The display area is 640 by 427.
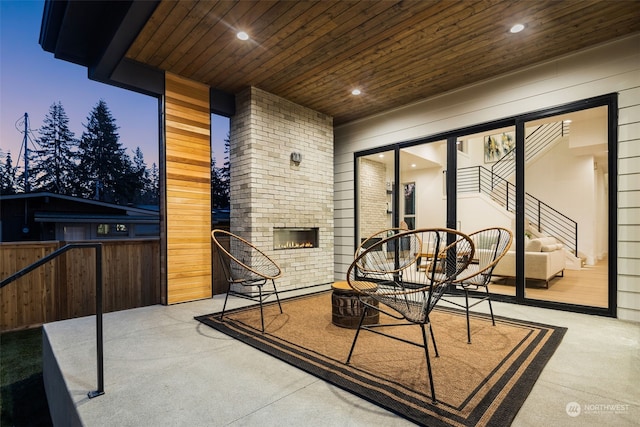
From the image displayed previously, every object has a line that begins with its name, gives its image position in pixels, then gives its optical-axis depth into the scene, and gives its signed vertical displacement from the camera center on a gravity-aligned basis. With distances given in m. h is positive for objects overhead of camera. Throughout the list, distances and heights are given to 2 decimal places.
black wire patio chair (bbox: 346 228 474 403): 1.62 -0.51
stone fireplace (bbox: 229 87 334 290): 4.29 +0.54
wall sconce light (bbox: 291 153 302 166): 4.76 +0.89
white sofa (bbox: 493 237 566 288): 4.75 -0.81
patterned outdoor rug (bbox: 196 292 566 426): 1.55 -1.03
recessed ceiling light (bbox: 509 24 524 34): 2.92 +1.83
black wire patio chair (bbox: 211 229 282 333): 3.78 -0.66
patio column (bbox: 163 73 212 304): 3.77 +0.31
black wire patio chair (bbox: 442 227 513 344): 2.44 -0.55
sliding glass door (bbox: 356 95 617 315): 3.89 +0.46
